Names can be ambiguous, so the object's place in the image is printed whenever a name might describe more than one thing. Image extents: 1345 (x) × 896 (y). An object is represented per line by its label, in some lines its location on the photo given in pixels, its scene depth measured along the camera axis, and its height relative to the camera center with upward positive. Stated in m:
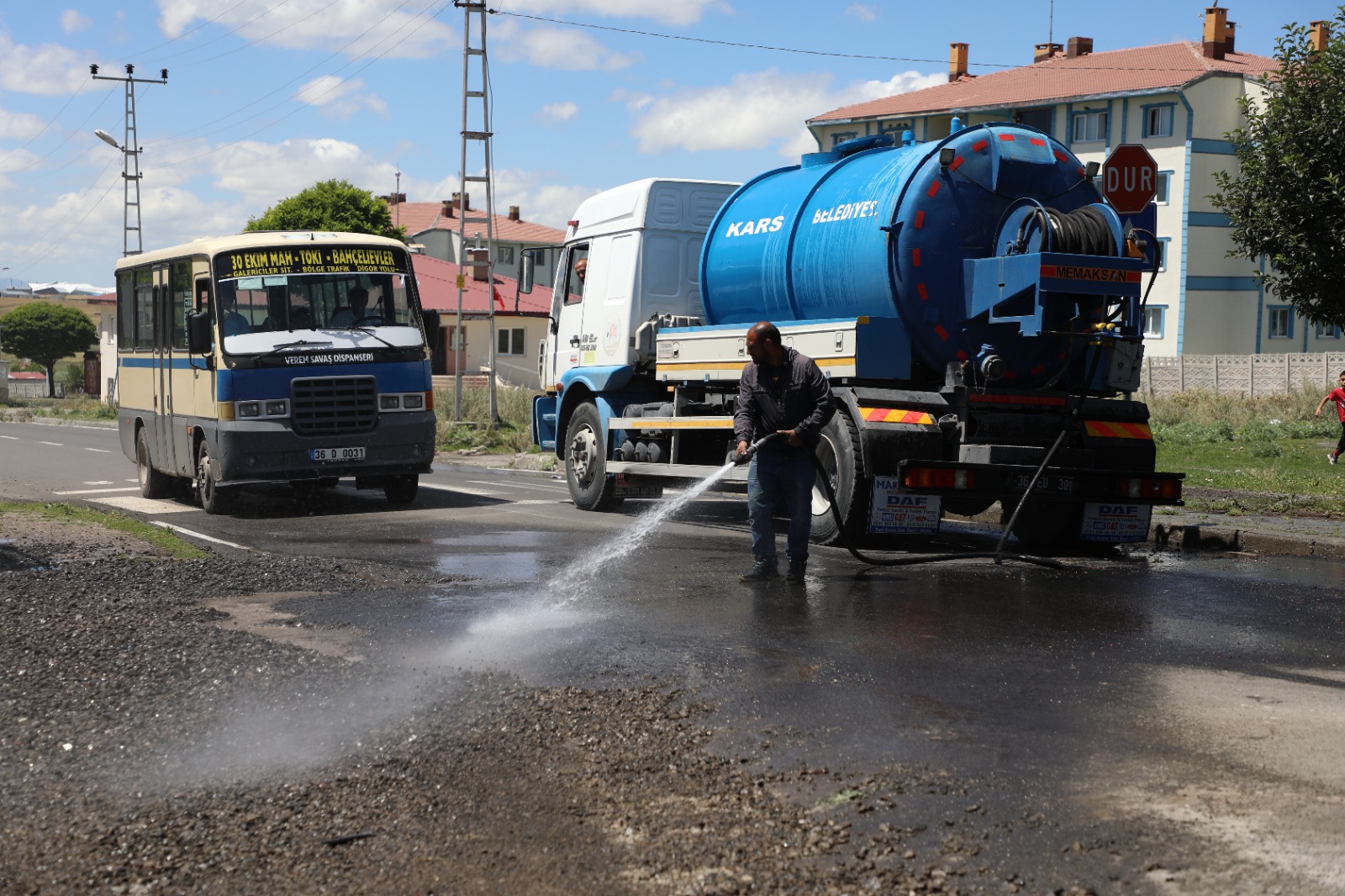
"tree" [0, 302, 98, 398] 79.44 +1.40
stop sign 10.88 +1.55
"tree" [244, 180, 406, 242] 57.06 +6.29
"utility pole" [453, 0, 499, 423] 29.56 +4.92
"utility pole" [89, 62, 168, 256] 50.81 +6.73
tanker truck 10.55 +0.33
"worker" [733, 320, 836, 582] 9.23 -0.42
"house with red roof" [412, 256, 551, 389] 63.31 +1.62
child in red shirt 20.78 -0.41
